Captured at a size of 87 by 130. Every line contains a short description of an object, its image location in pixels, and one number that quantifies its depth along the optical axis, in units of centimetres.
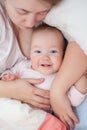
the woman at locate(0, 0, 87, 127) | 89
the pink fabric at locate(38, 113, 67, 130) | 92
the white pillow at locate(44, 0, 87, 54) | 88
